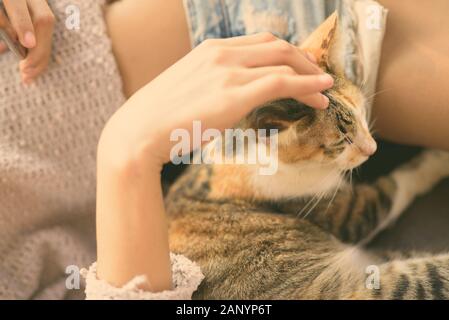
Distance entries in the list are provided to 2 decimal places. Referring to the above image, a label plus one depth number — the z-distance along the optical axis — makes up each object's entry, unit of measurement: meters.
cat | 0.71
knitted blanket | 0.76
